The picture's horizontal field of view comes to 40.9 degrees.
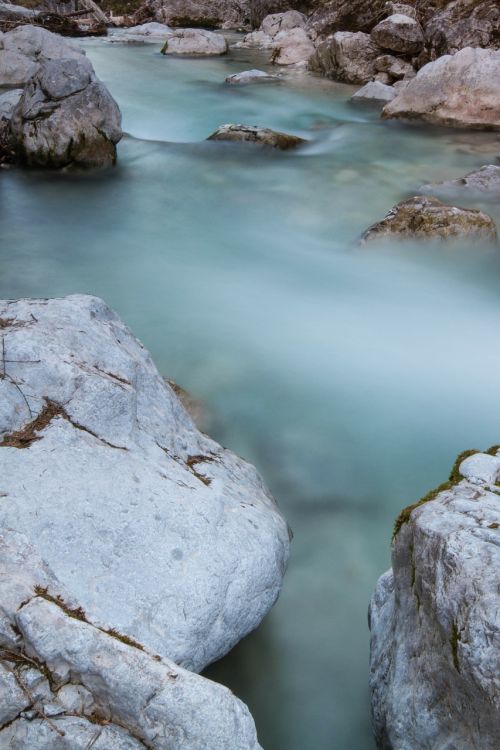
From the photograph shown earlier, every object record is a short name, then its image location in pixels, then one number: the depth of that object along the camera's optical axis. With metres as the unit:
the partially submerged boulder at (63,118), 10.87
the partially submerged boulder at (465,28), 17.36
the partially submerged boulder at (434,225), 8.55
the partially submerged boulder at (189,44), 23.69
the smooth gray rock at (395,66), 18.34
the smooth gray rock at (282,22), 26.58
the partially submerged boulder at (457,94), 14.06
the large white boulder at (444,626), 2.17
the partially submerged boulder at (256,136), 12.69
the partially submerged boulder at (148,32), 27.55
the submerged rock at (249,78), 19.03
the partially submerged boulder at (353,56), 18.80
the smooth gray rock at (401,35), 18.27
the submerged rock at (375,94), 16.86
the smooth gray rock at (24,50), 16.73
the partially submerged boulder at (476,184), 10.28
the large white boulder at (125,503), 2.87
